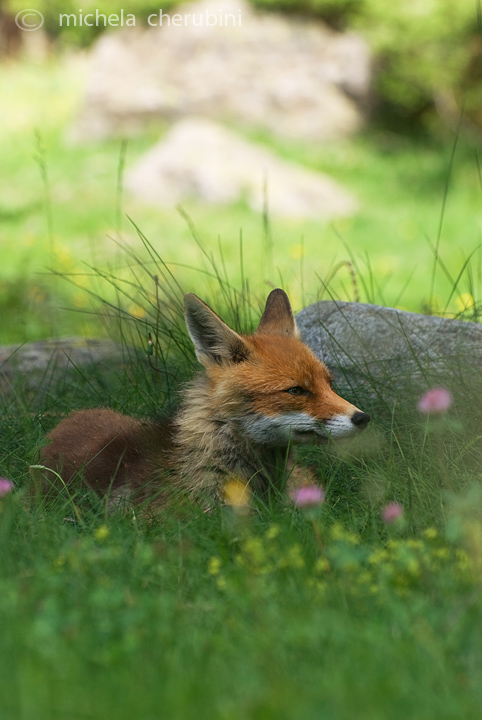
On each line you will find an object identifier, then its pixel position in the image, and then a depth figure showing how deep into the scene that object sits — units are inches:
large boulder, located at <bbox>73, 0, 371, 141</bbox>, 1261.1
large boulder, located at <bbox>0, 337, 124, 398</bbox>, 410.0
